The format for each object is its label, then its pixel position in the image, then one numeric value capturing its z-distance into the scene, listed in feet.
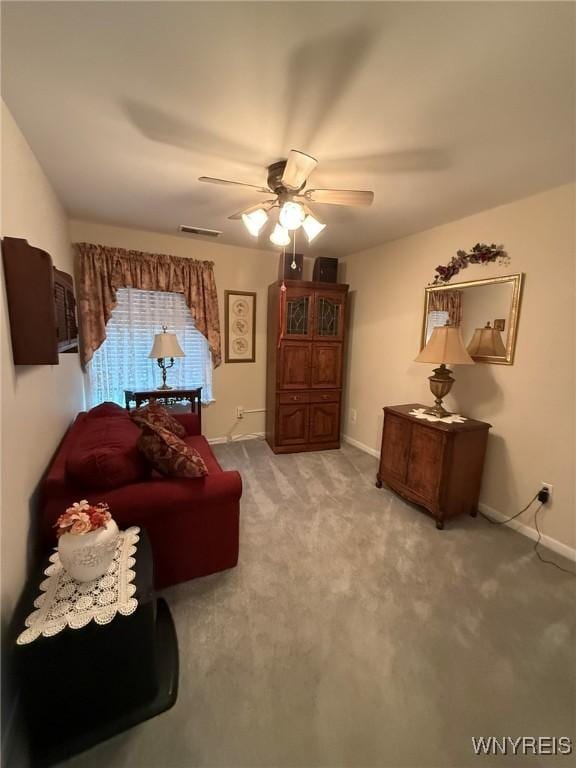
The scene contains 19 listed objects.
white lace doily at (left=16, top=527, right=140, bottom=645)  3.36
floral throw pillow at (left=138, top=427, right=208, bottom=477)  5.32
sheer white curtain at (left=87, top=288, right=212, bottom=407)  10.44
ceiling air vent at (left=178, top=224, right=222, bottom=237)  9.88
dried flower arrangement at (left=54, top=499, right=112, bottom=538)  3.68
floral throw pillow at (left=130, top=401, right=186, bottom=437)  7.29
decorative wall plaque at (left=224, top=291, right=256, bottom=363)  12.09
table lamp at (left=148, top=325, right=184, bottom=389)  9.98
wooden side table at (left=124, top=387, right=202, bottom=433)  10.18
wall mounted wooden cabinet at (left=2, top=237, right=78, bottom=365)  4.11
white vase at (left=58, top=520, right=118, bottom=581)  3.70
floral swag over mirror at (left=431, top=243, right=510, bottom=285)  7.52
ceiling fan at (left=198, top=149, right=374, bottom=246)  4.96
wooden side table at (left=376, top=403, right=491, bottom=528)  7.40
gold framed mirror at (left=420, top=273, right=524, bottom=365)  7.32
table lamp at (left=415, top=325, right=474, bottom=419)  7.54
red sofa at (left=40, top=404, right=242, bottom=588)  4.81
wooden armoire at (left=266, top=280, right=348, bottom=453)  11.30
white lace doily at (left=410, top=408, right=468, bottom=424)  7.82
